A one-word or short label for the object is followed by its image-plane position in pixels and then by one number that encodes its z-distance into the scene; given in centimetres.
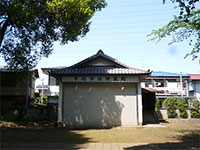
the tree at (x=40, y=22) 941
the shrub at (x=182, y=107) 1939
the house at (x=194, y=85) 3275
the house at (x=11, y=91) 2311
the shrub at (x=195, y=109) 1941
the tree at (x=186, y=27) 942
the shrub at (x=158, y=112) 1906
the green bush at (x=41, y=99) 2580
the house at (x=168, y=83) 3081
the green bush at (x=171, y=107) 1941
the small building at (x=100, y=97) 1333
